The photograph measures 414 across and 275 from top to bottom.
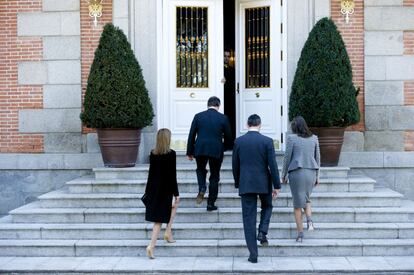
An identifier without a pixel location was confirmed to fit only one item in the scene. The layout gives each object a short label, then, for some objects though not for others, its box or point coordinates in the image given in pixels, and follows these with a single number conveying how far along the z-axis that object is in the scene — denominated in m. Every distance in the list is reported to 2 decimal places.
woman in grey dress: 8.89
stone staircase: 8.86
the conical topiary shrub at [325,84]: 10.41
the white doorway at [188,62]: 12.09
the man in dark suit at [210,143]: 9.38
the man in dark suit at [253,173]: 8.27
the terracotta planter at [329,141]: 10.63
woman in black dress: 8.48
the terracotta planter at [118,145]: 10.68
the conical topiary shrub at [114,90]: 10.50
